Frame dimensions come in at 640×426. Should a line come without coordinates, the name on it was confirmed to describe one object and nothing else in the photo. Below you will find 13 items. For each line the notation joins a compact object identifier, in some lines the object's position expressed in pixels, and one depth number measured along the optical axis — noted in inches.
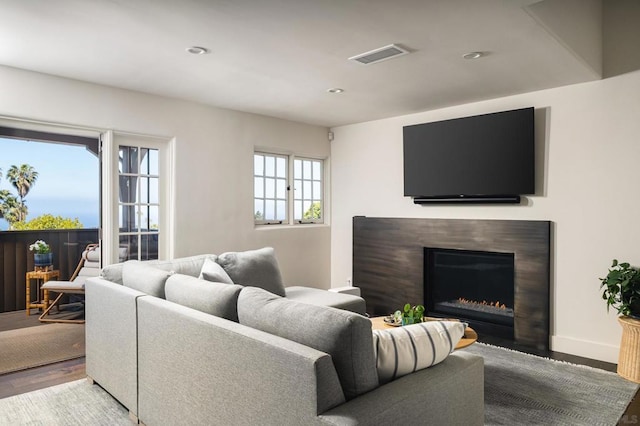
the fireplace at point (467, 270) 167.0
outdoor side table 220.7
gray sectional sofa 60.4
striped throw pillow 65.7
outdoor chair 200.1
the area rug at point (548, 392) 106.9
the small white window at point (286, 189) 220.7
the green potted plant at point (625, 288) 132.5
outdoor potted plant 233.7
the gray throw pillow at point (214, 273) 127.3
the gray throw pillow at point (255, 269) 150.4
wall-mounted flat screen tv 169.3
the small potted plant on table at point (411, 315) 124.1
